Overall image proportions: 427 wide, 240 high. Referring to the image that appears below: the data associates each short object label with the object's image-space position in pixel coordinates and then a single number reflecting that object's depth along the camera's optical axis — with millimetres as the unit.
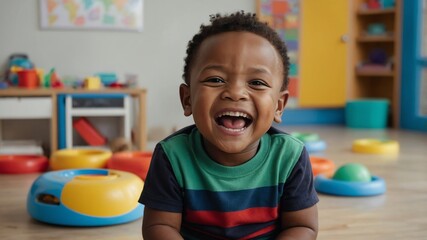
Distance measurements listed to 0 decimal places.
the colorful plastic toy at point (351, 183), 2623
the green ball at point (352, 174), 2693
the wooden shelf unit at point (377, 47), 5555
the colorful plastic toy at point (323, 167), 2965
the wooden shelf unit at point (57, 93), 3758
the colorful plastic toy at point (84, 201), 2086
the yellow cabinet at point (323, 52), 5539
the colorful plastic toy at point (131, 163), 2785
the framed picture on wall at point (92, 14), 4402
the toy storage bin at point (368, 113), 5504
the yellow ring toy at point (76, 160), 3118
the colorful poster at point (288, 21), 5379
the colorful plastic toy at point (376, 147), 3926
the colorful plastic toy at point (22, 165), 3180
